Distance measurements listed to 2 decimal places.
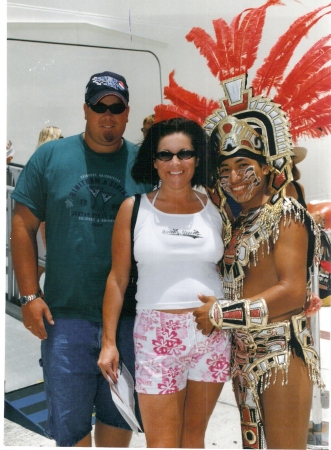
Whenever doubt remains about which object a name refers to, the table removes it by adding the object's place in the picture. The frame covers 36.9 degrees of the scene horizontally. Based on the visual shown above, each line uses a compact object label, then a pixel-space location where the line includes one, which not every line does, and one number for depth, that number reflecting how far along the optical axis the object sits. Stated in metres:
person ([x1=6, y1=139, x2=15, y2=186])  2.61
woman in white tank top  2.27
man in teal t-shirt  2.41
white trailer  2.46
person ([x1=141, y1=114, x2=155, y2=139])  2.42
